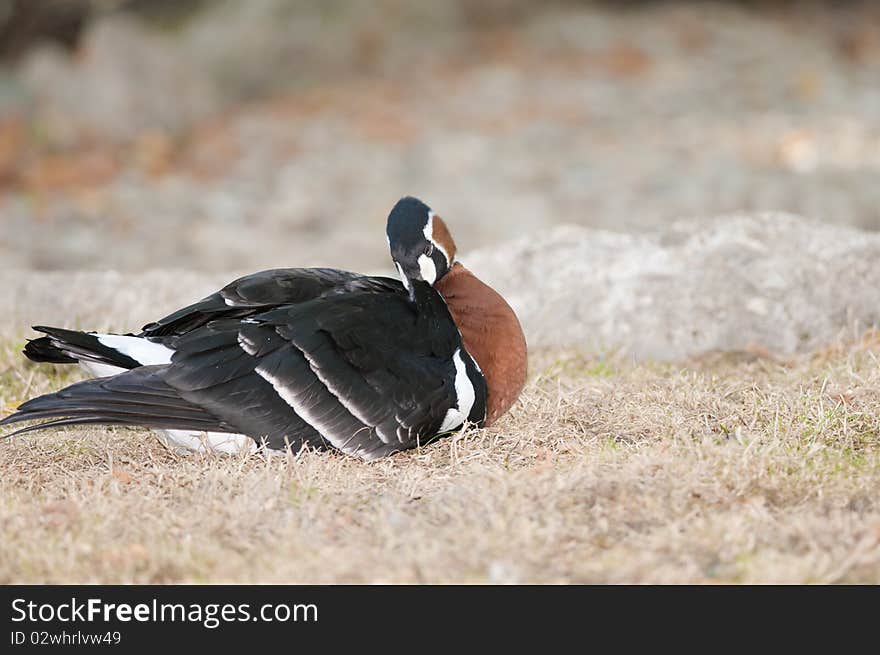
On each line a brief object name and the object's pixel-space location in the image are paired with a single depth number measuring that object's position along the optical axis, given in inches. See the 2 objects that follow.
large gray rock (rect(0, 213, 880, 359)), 467.2
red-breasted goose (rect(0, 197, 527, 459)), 308.7
